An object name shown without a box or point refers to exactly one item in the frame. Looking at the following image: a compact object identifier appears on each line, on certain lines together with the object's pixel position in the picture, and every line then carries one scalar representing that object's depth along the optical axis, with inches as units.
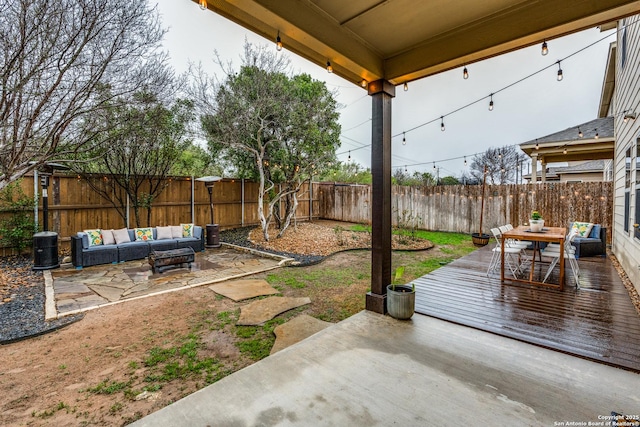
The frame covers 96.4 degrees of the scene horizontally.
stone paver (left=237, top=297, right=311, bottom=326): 134.6
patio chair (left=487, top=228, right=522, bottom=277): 191.1
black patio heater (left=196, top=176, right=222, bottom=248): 306.3
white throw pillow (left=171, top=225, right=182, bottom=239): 279.9
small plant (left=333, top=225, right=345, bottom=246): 311.8
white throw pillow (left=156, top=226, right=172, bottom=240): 270.5
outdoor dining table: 162.9
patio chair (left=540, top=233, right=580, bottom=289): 171.8
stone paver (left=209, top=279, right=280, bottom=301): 167.5
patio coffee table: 212.1
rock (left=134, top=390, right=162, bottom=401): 81.9
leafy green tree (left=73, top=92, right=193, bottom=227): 252.4
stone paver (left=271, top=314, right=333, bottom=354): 111.4
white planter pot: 187.7
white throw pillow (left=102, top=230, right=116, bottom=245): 243.0
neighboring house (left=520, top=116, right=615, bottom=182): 293.2
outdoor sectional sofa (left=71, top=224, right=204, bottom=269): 224.1
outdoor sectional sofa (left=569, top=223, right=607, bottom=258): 247.0
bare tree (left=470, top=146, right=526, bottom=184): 961.5
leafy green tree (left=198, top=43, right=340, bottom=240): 301.1
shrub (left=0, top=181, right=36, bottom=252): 242.4
